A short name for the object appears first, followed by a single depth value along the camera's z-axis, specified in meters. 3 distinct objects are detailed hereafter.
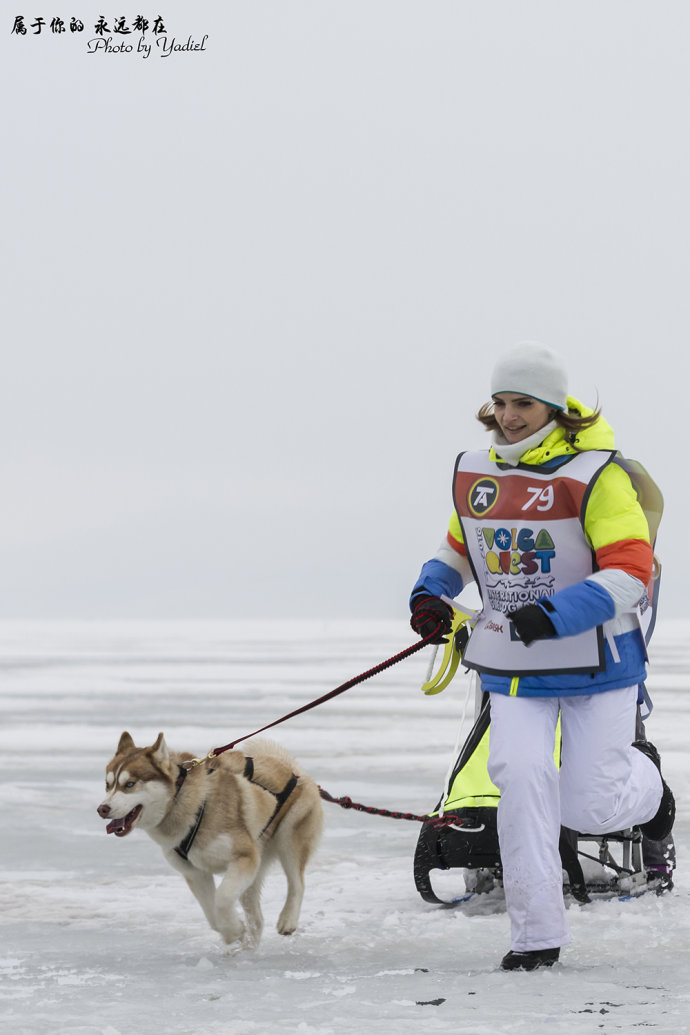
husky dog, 9.54
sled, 10.36
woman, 8.51
